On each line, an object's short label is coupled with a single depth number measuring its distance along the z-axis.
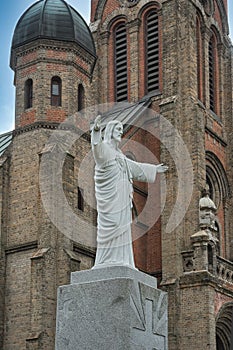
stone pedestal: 8.66
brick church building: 24.36
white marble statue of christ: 9.24
